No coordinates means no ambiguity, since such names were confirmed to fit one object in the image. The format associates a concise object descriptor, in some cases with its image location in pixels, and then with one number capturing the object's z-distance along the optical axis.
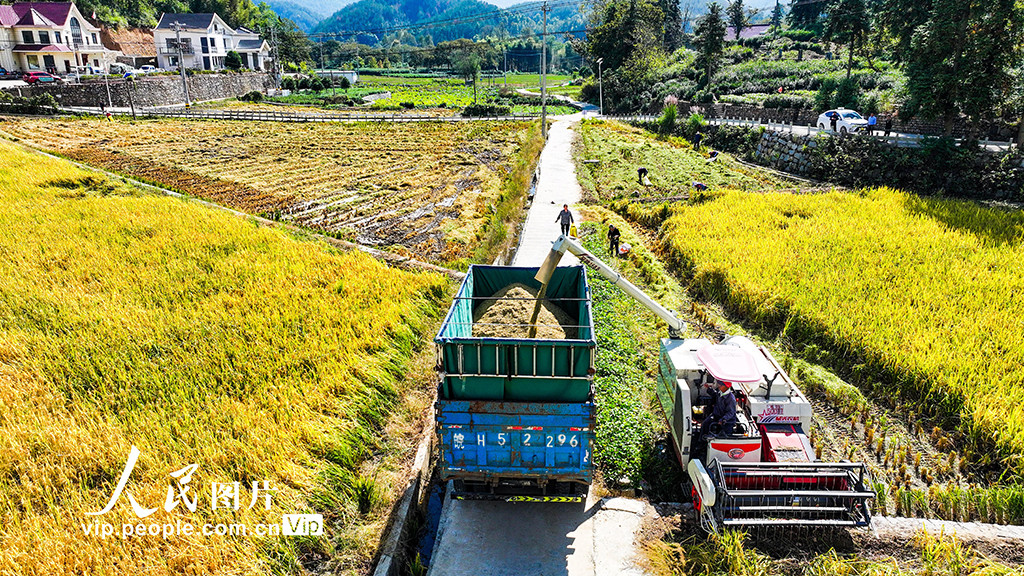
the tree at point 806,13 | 74.14
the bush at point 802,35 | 71.32
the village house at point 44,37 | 60.53
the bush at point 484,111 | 58.19
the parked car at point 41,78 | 54.97
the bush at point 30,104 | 46.94
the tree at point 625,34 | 69.25
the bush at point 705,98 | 51.03
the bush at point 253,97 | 70.19
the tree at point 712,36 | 52.12
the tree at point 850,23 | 43.53
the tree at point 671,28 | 94.34
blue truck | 6.95
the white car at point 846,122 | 32.12
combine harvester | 6.64
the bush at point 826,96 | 39.88
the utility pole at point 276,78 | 83.79
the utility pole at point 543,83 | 35.25
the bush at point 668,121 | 44.86
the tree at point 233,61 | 83.66
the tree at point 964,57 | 25.09
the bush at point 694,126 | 41.22
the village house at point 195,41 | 78.62
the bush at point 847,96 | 38.41
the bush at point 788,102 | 42.16
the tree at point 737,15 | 77.50
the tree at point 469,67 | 91.88
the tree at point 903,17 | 34.84
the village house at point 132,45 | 76.06
